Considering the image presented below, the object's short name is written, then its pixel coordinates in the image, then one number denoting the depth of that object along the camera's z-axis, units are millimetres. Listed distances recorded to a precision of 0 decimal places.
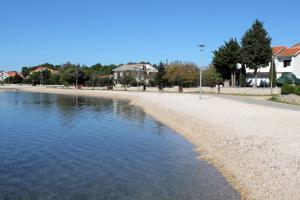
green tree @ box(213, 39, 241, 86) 48887
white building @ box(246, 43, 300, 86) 51162
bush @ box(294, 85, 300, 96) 29043
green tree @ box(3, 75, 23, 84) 122278
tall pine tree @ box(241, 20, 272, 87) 44976
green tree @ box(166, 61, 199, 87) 64451
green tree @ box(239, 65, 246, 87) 48568
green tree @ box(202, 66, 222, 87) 55727
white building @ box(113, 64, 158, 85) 77238
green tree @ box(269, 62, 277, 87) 47371
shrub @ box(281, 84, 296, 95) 30206
